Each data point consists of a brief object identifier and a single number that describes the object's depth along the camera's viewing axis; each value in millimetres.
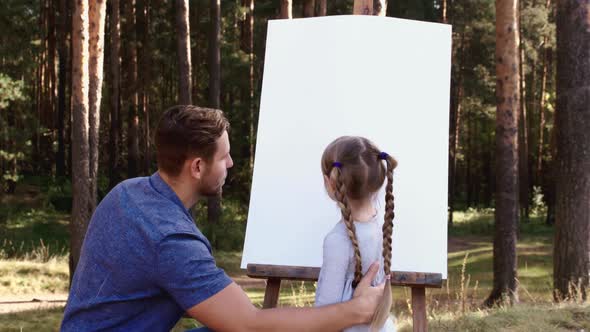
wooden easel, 2982
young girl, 2395
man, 1975
